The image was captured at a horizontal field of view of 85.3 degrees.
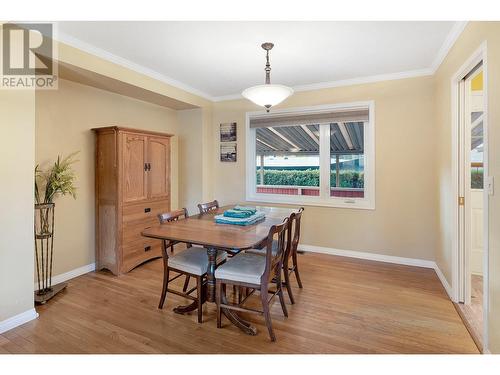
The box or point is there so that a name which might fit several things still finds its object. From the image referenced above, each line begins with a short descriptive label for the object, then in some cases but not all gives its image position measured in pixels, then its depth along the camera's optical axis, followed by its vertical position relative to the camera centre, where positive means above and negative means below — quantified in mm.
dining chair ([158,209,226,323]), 2188 -662
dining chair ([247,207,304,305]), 2385 -628
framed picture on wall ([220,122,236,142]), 4484 +887
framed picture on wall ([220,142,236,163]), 4512 +558
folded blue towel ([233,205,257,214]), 2664 -242
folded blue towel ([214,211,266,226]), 2387 -313
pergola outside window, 3736 +435
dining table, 1864 -377
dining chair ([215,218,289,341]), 1957 -671
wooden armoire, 3154 -110
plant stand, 2557 -676
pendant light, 2355 +812
